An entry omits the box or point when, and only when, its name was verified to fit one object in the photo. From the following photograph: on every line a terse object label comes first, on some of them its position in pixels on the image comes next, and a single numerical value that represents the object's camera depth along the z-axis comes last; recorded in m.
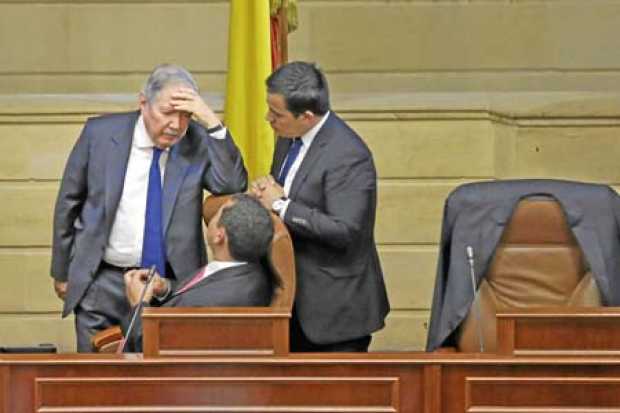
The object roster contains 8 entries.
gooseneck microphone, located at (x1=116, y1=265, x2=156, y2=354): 13.22
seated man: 13.31
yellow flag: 16.53
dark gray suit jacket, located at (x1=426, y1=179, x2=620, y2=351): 14.56
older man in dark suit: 14.23
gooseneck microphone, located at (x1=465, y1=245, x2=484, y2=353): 14.10
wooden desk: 12.12
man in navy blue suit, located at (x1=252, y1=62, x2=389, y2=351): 14.34
